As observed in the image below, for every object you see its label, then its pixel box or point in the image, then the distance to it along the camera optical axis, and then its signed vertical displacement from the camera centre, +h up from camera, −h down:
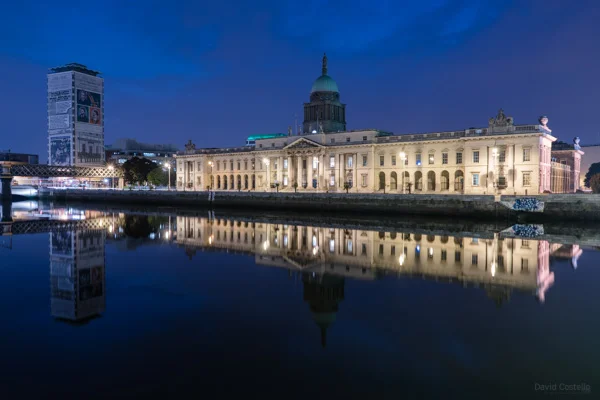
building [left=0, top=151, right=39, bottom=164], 168.76 +16.04
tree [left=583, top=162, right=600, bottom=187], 115.93 +7.19
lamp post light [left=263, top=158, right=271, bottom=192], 86.01 +6.78
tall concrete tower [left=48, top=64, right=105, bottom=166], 138.50 +26.62
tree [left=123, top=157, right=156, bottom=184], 107.56 +6.78
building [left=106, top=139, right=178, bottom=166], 161.12 +18.55
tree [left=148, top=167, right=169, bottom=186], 105.94 +4.95
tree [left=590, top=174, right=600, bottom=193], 69.39 +2.31
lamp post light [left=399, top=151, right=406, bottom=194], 71.96 +2.47
